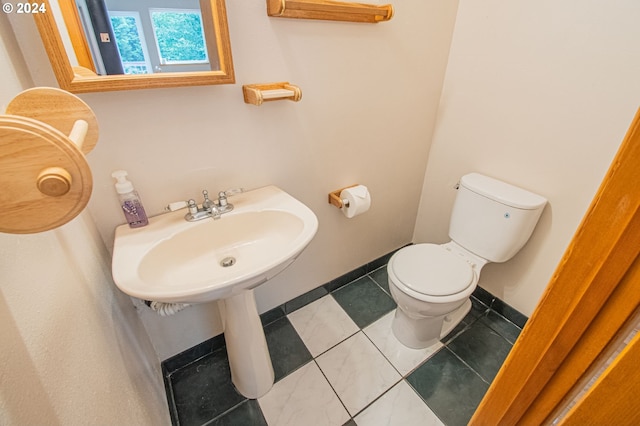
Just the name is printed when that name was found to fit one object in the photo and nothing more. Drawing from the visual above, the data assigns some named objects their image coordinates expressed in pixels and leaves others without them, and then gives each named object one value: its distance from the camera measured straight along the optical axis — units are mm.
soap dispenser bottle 858
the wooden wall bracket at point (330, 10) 908
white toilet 1222
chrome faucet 976
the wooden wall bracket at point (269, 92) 926
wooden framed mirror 660
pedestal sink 709
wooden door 309
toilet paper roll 1366
